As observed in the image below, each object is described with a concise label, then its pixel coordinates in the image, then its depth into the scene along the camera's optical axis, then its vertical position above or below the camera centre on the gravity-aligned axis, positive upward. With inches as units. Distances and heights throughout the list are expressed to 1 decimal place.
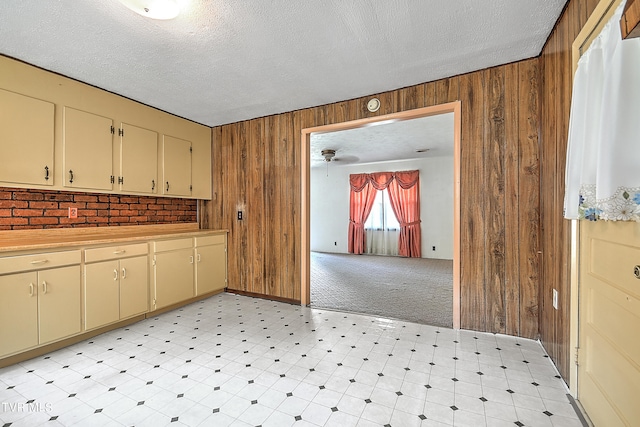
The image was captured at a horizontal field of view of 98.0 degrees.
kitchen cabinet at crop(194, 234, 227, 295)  146.4 -28.8
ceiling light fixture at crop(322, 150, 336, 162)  225.3 +47.7
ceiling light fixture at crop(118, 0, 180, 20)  65.7 +49.3
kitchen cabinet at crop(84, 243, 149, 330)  101.3 -28.5
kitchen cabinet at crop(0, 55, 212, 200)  92.7 +29.4
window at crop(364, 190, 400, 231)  297.3 -4.8
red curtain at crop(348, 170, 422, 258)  282.2 +8.3
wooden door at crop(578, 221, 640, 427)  46.7 -21.4
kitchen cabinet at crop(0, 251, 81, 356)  82.2 -28.3
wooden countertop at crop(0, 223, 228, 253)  89.1 -10.4
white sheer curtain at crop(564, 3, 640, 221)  43.7 +14.6
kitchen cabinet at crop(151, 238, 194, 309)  125.5 -28.9
